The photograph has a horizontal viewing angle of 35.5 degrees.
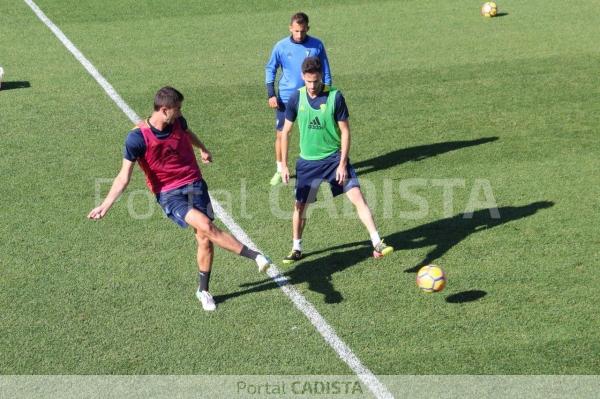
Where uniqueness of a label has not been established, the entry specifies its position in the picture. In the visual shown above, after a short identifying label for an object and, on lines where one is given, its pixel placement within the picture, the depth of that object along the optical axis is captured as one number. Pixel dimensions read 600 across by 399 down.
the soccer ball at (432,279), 9.75
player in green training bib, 10.54
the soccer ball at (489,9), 24.19
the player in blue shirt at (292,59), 13.37
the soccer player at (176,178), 9.36
